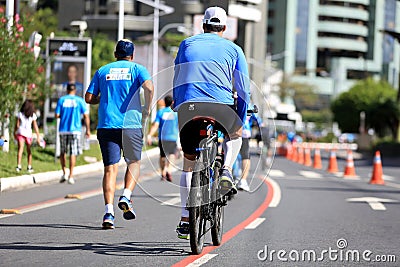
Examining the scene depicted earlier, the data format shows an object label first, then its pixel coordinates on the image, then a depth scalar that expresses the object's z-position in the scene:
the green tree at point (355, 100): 88.38
